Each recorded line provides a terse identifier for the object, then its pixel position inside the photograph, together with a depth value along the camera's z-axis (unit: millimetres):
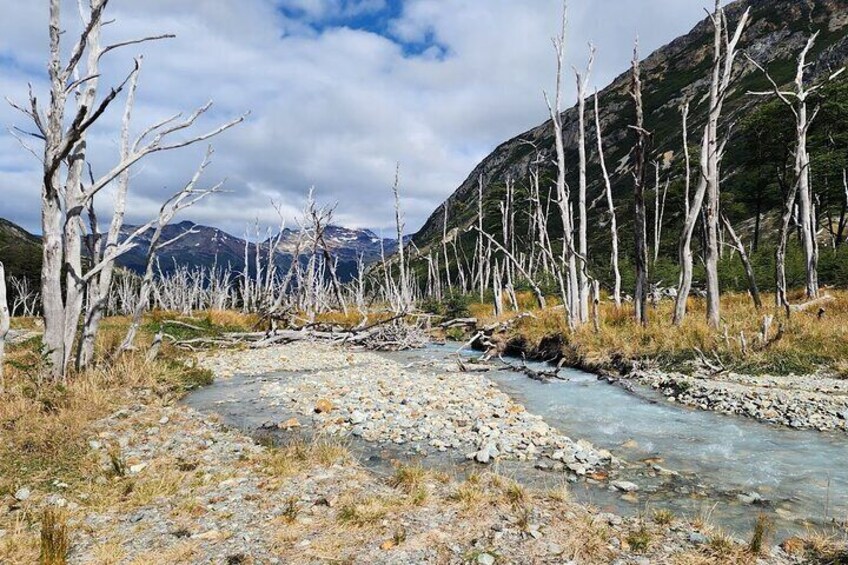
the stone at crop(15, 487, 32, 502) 5211
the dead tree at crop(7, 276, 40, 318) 64050
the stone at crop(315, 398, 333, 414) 10281
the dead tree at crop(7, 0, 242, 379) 8648
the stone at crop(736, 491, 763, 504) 5891
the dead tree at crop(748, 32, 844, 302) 18391
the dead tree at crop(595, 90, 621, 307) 19922
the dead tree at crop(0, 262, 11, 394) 8523
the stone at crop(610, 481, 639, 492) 6289
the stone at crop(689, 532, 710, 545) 4660
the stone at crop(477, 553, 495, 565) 4215
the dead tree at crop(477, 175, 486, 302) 30081
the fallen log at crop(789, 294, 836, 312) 17297
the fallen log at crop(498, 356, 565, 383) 14367
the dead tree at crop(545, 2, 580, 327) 18492
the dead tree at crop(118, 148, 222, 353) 10836
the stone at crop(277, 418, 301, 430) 9134
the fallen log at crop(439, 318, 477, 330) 26656
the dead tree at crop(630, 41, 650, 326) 16688
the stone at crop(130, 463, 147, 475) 6213
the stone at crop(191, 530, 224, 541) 4538
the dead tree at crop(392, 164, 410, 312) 30328
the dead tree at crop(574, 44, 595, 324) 18812
